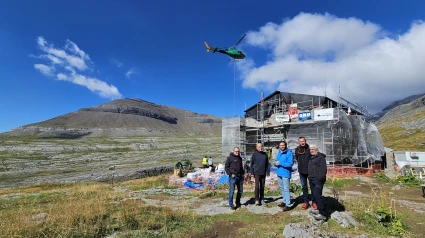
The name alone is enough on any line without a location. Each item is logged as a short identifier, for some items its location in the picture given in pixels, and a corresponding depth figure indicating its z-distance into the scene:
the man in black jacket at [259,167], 8.55
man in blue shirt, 8.03
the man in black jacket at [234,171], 8.66
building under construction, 23.28
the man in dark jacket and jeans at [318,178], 6.82
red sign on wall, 26.89
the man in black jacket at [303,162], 7.73
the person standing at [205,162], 25.00
